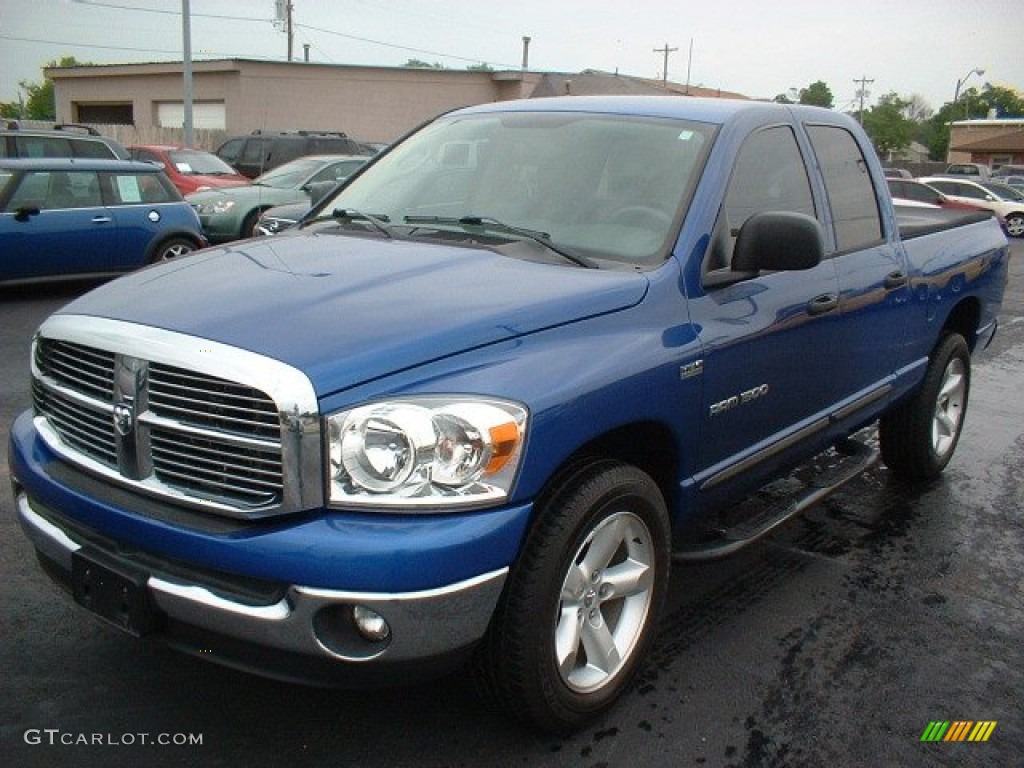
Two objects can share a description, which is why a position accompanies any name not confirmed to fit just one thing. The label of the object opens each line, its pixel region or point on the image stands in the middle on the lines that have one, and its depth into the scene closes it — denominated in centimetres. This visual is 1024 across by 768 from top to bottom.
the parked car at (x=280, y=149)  2108
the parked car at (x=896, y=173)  2696
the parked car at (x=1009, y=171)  4649
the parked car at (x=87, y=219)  1001
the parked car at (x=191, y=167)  1720
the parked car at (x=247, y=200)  1346
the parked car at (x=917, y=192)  2106
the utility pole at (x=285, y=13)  5162
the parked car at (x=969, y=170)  4316
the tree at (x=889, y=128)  8294
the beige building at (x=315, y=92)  3644
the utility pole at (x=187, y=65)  2270
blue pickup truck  238
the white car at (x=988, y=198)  2748
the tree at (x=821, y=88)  9279
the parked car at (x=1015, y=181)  3919
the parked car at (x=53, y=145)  1393
